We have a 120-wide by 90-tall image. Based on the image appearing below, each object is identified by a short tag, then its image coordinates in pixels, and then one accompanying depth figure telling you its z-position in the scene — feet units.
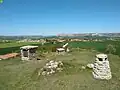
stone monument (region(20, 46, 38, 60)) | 60.06
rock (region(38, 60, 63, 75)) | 36.99
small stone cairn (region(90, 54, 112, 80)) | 32.64
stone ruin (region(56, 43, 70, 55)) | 74.42
